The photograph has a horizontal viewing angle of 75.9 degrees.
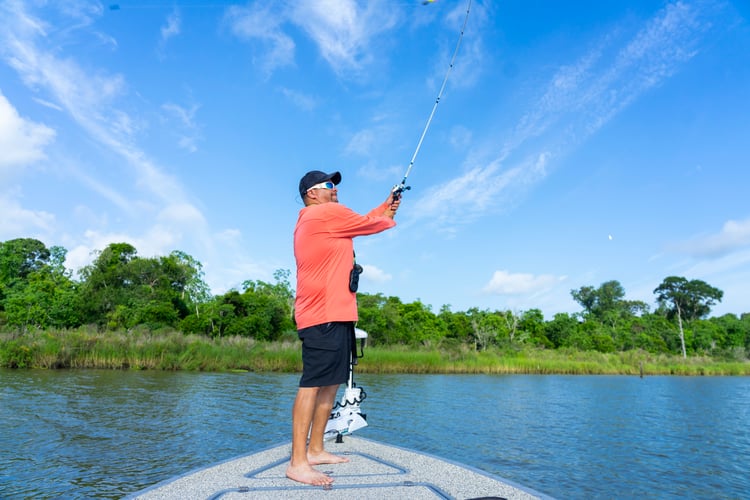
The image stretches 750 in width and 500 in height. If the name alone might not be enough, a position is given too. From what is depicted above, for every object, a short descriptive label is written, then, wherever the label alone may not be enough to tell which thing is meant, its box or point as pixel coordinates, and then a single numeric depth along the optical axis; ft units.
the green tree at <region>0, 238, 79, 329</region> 101.55
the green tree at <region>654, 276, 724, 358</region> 221.87
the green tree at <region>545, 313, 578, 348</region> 157.82
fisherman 10.18
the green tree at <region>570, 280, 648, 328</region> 233.96
